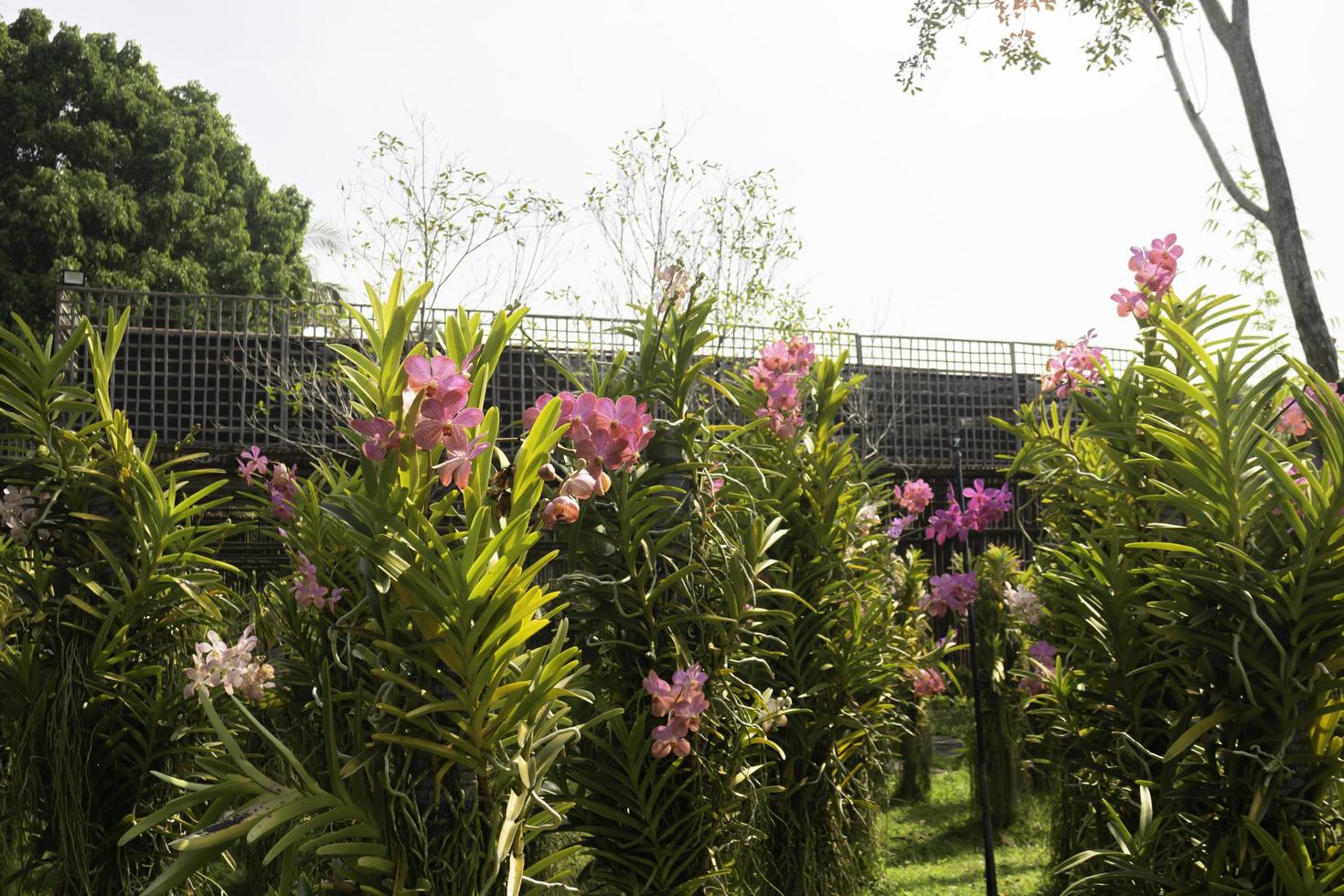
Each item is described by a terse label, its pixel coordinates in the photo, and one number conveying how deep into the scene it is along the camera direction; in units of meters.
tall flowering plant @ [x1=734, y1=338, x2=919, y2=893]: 2.76
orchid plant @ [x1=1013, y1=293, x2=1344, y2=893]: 1.51
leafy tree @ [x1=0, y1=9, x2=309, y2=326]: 12.92
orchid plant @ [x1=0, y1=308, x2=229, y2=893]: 1.93
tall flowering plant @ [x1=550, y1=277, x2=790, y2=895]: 1.93
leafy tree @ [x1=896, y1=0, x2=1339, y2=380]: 5.48
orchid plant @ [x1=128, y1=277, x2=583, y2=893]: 1.18
